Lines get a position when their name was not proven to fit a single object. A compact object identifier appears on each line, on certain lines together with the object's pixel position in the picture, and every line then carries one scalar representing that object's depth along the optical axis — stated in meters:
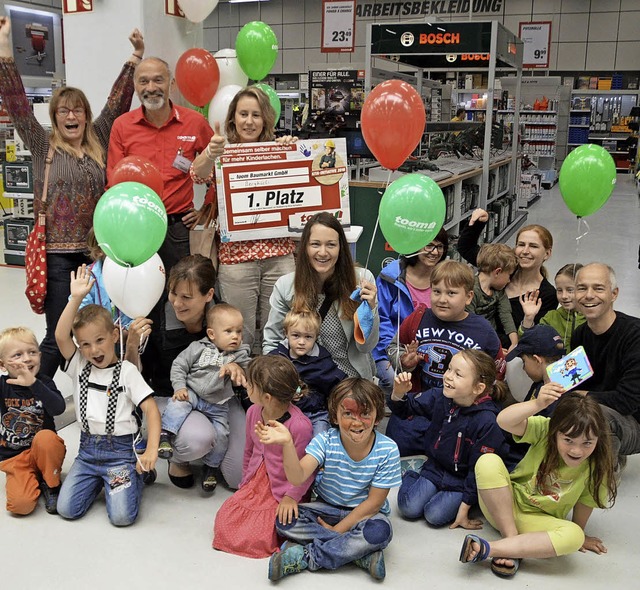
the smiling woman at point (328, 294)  2.87
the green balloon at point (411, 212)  2.83
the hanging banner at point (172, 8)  4.21
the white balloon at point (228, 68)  4.34
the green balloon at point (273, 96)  4.32
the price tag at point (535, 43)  15.73
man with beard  3.29
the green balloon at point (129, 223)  2.56
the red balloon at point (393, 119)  3.02
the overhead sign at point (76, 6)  4.12
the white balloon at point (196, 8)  4.12
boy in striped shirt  2.32
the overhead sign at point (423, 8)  16.88
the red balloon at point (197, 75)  3.92
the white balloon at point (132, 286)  2.87
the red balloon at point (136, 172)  2.97
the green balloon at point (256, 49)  4.15
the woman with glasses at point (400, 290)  3.42
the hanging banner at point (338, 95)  9.00
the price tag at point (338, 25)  13.08
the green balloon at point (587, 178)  3.18
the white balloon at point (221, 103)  4.00
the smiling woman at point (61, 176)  3.19
